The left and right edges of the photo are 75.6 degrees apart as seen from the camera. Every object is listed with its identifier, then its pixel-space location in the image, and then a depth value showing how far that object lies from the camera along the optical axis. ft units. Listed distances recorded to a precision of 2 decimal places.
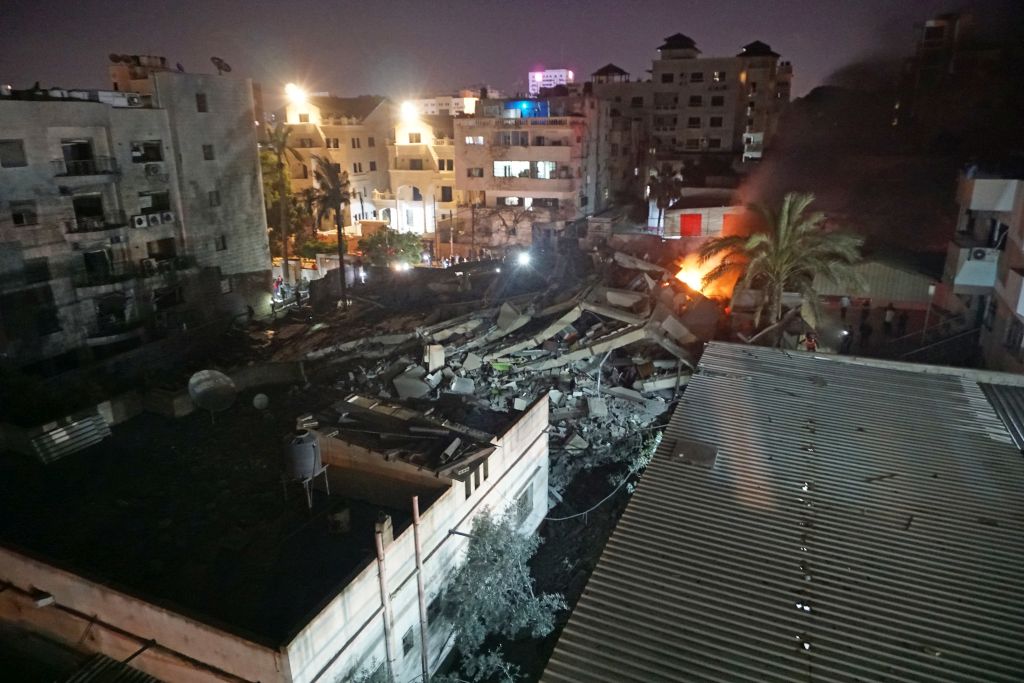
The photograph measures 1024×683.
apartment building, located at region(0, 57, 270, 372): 85.40
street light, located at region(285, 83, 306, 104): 176.14
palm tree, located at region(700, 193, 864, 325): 71.10
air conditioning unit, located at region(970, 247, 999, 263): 72.26
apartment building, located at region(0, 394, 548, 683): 32.68
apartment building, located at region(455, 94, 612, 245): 145.59
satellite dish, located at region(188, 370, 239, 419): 57.77
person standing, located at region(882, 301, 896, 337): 86.99
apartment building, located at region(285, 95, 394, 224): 176.76
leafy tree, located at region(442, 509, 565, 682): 43.73
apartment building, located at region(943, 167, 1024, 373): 64.69
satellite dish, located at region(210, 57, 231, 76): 114.73
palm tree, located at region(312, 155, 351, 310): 102.32
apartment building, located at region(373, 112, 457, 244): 171.01
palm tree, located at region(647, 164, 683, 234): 140.21
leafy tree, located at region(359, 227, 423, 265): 134.41
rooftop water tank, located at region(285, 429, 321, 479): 41.09
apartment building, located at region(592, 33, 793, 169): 183.73
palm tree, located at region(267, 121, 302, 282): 141.59
